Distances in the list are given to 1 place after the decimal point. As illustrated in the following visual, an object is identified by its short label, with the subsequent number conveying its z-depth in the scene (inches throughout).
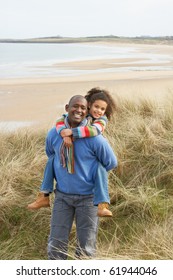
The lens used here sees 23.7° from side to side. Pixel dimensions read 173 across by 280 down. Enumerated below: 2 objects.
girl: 111.5
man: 114.0
